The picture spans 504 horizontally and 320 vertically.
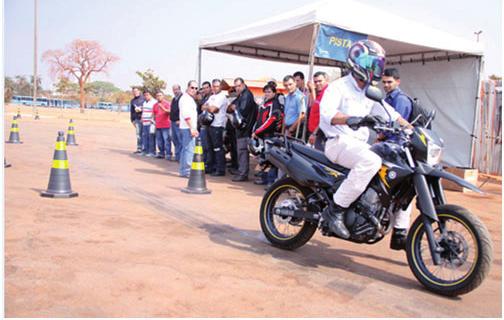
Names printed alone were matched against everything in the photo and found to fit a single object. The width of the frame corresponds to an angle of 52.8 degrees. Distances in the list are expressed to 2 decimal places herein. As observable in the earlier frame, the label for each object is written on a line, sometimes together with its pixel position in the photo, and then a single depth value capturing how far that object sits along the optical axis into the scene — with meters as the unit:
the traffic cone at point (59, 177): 6.93
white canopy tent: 8.73
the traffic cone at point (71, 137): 15.38
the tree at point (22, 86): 86.88
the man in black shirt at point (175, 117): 11.64
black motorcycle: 3.82
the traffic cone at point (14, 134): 14.38
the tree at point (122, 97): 81.91
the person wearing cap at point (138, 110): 14.38
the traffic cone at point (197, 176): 7.98
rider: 4.24
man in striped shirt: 13.70
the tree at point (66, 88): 74.19
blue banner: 8.27
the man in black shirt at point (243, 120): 9.78
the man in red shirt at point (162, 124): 12.88
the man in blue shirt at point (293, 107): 8.37
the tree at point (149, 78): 66.06
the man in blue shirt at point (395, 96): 6.36
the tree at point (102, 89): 80.80
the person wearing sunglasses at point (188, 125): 9.27
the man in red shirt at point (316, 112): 7.37
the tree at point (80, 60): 61.12
